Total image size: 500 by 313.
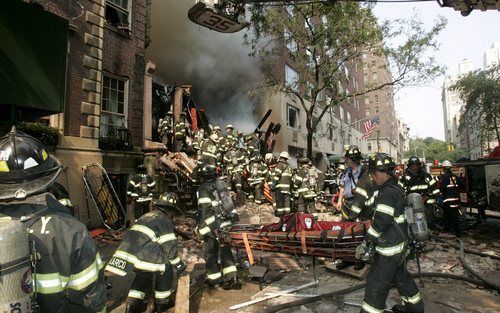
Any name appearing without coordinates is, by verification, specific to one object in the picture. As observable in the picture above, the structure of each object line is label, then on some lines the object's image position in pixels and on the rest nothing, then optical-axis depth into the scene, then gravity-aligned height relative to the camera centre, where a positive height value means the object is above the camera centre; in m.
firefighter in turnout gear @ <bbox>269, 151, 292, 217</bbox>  9.73 -0.11
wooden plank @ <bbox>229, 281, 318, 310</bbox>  4.45 -1.54
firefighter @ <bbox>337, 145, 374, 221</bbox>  5.32 -0.12
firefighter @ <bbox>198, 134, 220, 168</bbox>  11.20 +1.03
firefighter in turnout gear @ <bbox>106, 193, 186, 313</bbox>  3.92 -0.85
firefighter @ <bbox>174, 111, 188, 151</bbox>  13.52 +1.98
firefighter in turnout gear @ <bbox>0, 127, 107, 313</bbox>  1.61 -0.23
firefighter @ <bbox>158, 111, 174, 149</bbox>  13.80 +2.19
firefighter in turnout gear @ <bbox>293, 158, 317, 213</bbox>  10.41 -0.10
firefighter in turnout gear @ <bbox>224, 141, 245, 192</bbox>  12.52 +0.69
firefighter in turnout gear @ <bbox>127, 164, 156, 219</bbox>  8.74 -0.15
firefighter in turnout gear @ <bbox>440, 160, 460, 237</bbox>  8.27 -0.44
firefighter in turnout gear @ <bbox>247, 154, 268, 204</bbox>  12.65 +0.12
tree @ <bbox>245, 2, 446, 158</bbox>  15.14 +6.54
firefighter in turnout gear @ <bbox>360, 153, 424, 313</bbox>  3.59 -0.73
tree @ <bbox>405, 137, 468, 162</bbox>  65.78 +7.42
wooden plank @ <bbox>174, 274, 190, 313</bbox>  3.86 -1.30
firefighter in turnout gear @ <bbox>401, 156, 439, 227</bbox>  7.53 -0.03
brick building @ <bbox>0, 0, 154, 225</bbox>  9.34 +2.90
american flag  25.58 +4.24
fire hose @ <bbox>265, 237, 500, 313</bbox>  4.26 -1.48
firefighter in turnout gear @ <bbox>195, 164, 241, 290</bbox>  5.08 -0.59
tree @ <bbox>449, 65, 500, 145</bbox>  23.02 +5.96
